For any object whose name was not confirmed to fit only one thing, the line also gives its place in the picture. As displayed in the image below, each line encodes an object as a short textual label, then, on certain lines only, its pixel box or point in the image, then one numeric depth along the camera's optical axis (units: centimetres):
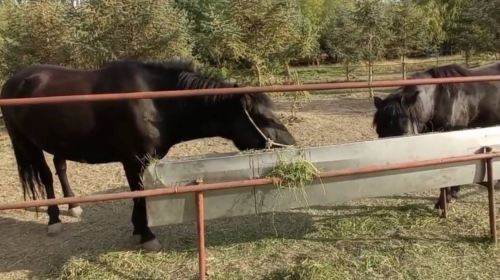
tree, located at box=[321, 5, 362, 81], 1738
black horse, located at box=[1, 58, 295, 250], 378
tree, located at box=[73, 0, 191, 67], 1041
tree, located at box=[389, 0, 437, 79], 1939
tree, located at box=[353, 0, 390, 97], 1535
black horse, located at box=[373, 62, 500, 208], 432
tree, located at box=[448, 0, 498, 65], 1471
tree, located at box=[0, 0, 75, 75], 1150
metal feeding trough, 316
